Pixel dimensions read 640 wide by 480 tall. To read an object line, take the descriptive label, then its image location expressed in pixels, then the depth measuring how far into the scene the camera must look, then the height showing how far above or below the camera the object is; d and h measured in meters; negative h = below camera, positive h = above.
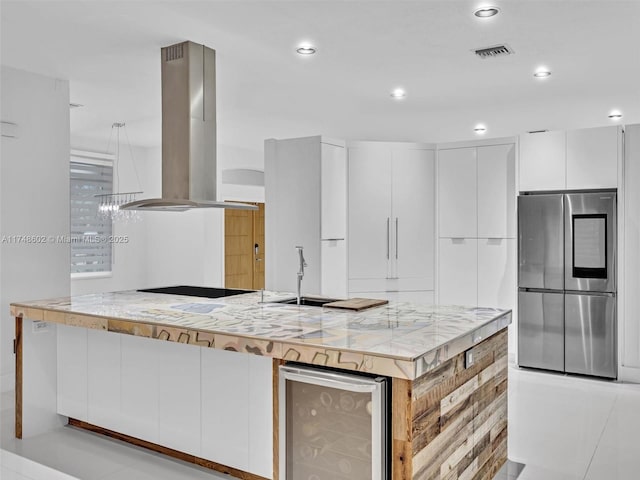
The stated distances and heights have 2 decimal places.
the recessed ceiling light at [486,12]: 3.04 +1.31
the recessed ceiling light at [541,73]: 4.20 +1.32
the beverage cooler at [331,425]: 2.07 -0.77
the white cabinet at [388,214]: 5.58 +0.27
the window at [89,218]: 7.26 +0.30
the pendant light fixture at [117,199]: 7.15 +0.56
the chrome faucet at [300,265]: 3.36 -0.16
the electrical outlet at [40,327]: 3.63 -0.59
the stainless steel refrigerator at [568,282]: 4.74 -0.39
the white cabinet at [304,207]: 5.31 +0.33
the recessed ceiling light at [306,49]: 3.65 +1.32
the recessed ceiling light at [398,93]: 4.82 +1.34
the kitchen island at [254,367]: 2.11 -0.66
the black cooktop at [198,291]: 3.72 -0.38
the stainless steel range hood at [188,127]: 3.64 +0.78
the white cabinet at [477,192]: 5.27 +0.48
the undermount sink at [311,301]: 3.48 -0.40
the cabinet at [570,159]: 4.77 +0.73
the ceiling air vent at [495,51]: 3.68 +1.32
